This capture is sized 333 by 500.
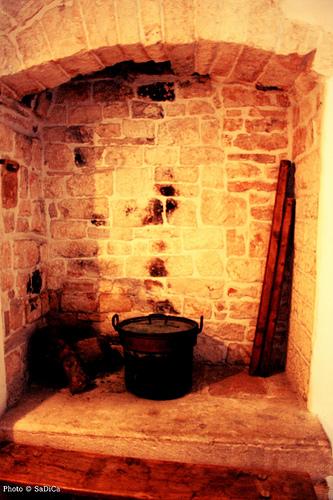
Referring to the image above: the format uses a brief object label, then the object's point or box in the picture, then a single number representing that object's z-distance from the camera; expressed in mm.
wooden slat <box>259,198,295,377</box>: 3010
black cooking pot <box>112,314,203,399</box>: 2621
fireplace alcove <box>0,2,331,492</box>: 2980
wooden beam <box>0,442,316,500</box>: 2020
